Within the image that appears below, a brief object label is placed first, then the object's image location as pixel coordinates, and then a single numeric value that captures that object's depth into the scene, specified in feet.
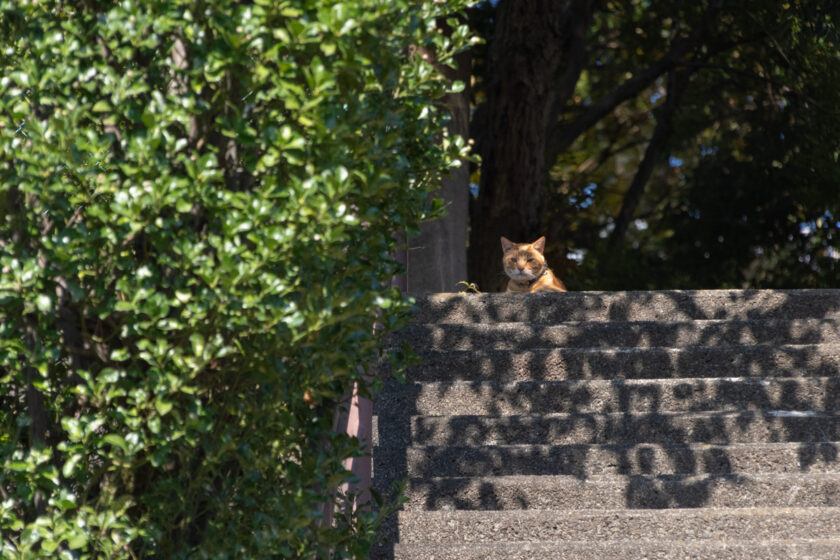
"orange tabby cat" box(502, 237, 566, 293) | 53.83
